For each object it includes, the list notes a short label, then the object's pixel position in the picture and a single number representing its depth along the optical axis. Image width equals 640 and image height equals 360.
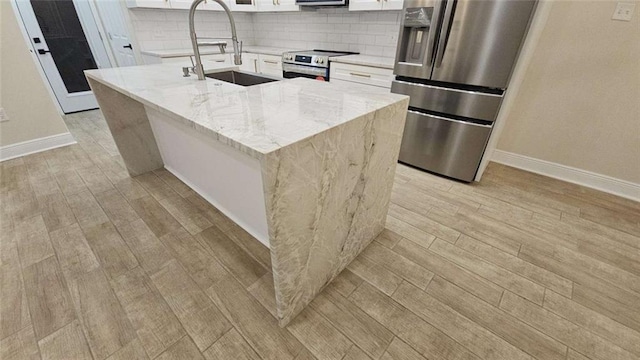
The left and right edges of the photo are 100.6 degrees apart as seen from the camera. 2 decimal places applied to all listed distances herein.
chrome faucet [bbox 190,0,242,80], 1.47
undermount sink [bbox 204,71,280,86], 1.99
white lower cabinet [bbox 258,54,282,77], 3.46
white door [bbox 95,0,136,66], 3.21
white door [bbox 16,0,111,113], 3.35
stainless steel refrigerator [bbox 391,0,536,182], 1.80
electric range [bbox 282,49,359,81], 2.96
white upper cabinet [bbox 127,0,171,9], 2.93
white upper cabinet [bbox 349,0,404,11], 2.46
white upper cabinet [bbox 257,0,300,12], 3.21
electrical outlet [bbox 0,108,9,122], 2.49
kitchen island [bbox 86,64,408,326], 0.89
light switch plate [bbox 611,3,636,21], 1.86
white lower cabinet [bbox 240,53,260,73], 3.72
